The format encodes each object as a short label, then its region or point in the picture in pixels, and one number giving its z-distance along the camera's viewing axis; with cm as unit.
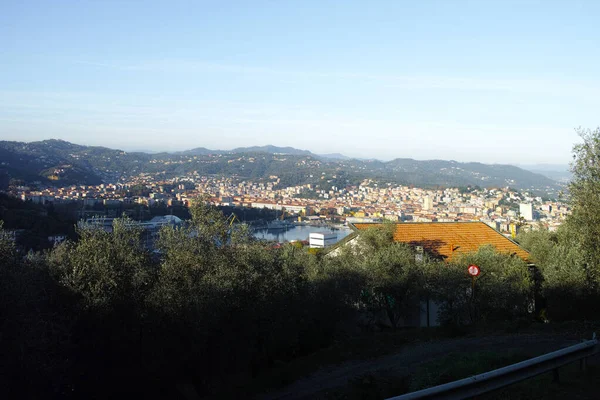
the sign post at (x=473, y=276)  1584
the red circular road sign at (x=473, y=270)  1580
